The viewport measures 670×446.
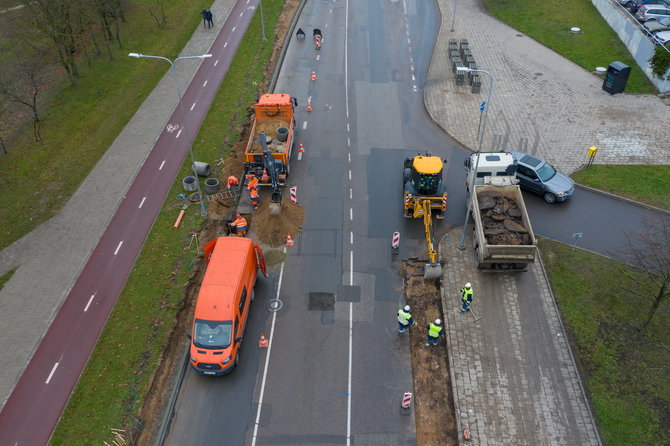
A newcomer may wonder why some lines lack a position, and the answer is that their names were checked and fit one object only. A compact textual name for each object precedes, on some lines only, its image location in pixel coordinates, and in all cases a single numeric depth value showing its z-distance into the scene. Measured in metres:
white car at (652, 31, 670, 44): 35.12
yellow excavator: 23.23
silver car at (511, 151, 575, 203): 24.97
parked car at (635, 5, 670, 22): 39.59
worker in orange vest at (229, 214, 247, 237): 23.17
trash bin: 32.56
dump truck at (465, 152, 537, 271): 20.41
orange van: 17.66
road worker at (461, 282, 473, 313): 19.53
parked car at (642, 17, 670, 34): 37.88
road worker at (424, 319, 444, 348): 18.28
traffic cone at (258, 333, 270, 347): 19.14
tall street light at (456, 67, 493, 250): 21.47
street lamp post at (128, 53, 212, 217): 24.84
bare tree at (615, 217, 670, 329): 19.56
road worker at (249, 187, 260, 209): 25.30
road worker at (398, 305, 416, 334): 18.83
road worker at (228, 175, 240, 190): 26.44
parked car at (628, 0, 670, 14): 41.12
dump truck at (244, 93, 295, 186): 26.19
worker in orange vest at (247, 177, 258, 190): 25.60
